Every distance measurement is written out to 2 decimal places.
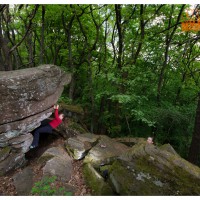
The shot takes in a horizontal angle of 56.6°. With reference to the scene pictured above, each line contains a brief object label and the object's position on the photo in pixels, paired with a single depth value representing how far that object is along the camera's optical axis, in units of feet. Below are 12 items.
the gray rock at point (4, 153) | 21.01
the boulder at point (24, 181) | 18.63
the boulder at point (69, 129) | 28.86
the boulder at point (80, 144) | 24.18
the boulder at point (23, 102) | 20.90
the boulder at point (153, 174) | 16.58
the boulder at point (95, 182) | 17.84
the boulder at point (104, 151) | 23.08
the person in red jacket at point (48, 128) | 25.52
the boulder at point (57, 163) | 20.30
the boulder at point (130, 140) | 31.73
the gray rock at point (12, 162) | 20.59
